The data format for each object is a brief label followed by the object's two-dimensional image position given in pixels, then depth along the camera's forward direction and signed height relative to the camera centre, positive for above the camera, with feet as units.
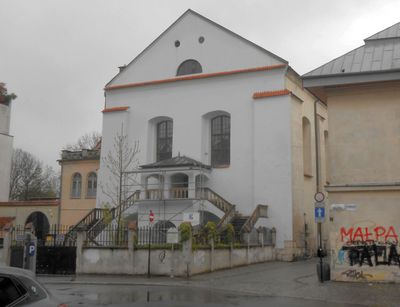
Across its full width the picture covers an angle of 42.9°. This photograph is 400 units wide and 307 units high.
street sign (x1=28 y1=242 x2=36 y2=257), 63.98 -2.10
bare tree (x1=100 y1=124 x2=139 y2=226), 116.78 +16.47
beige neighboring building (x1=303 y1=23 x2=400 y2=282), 54.70 +8.82
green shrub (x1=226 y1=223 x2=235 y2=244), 79.37 +0.07
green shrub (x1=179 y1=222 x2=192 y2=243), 66.18 +0.24
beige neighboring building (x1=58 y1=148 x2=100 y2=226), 136.98 +13.59
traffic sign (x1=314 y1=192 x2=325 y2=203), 58.13 +4.34
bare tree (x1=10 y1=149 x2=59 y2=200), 214.48 +23.03
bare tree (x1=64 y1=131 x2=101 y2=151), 229.25 +40.76
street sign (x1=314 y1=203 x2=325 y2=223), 57.77 +2.74
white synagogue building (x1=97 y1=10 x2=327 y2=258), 102.63 +23.04
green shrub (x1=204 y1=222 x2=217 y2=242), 72.02 +0.31
